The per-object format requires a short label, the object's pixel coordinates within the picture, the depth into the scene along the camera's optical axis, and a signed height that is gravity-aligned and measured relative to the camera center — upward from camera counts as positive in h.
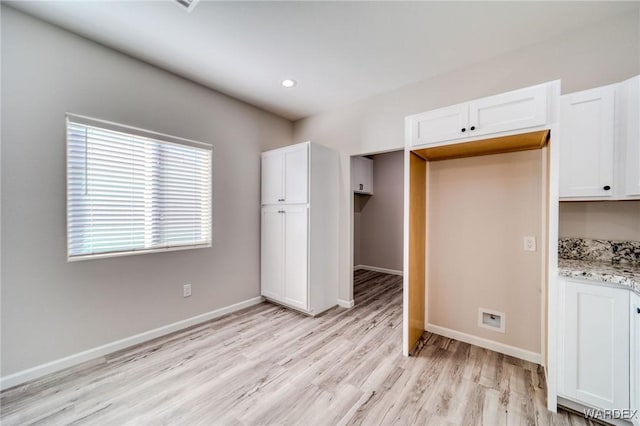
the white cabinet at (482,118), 1.74 +0.71
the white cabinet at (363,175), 4.83 +0.70
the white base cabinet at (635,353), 1.40 -0.78
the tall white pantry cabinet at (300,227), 3.08 -0.21
